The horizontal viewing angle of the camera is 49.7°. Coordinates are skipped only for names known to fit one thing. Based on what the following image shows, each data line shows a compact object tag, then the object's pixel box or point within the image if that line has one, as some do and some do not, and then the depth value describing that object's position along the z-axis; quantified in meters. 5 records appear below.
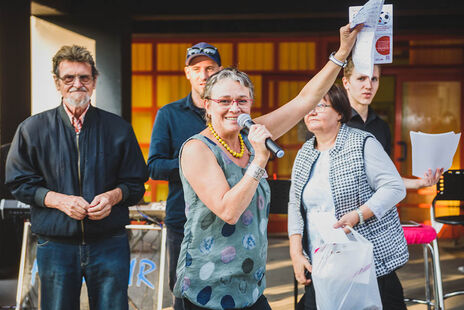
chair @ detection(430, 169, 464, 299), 4.39
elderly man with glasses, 2.63
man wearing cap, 3.00
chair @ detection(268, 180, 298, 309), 4.03
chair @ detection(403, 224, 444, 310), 3.68
